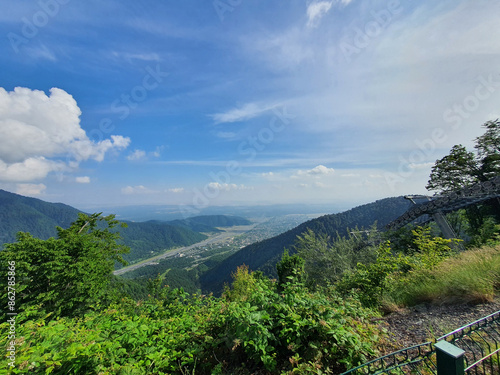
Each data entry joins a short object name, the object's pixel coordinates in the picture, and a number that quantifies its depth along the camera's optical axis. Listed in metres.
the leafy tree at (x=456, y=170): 18.45
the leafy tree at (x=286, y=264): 11.06
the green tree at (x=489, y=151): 17.11
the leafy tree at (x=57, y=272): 11.45
